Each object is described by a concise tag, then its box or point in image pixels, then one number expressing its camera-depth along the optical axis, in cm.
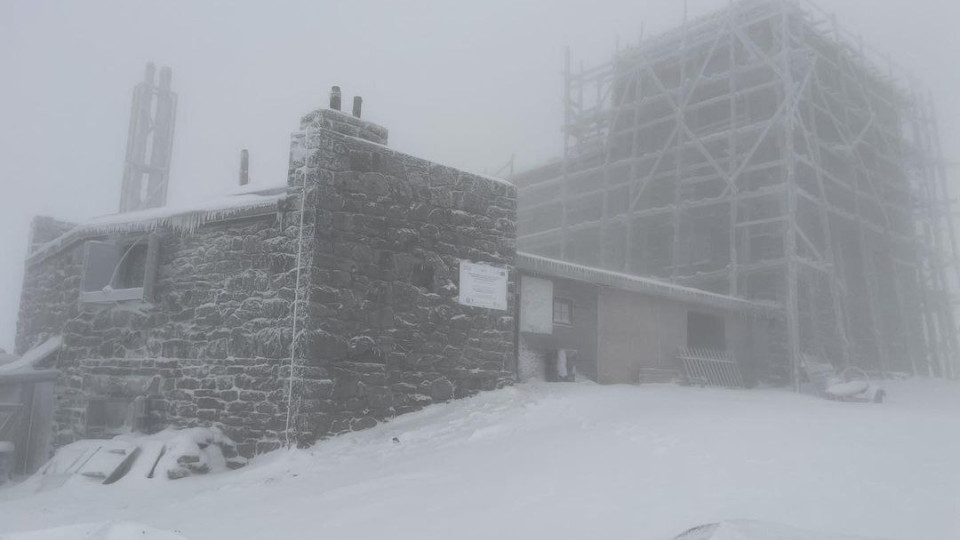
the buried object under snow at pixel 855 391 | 1533
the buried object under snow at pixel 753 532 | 352
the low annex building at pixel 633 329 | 1280
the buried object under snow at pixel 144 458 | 860
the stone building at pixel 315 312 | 884
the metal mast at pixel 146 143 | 2542
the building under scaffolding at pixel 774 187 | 1936
